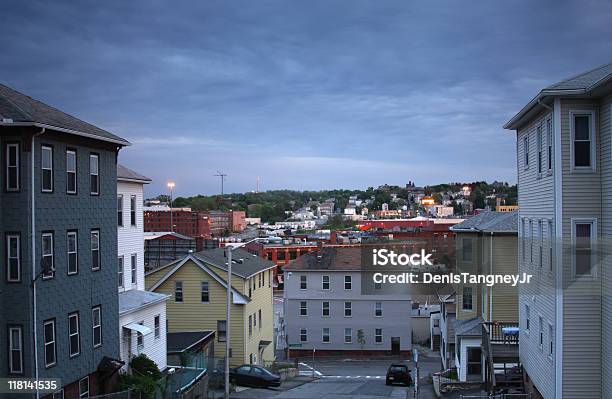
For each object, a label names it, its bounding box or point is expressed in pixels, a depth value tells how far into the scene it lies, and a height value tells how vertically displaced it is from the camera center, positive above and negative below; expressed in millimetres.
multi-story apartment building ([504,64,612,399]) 17625 -978
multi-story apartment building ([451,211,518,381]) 30655 -4721
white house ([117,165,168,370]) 26162 -4185
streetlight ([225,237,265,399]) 22892 -5833
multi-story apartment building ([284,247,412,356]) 53062 -9628
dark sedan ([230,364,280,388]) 32406 -9110
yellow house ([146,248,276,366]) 37812 -5852
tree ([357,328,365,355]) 52719 -11591
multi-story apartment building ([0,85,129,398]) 18375 -1444
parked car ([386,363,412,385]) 36625 -10273
